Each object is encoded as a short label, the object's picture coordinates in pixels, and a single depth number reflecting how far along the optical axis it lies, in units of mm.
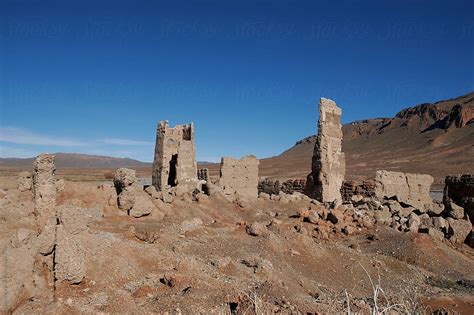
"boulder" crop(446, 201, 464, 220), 15289
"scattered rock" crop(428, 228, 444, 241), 13334
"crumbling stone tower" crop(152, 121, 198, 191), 18797
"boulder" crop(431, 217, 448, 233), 14359
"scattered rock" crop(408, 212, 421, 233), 13881
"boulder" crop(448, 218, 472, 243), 13969
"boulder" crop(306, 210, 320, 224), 13578
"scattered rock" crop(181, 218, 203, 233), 10039
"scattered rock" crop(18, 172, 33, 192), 12258
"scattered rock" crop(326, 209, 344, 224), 13617
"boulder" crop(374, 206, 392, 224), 14790
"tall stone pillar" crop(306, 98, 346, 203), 17953
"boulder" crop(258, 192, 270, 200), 17750
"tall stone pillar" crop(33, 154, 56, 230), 9023
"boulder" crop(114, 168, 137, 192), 11555
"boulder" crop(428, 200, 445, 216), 16984
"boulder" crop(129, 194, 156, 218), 11414
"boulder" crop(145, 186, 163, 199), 13516
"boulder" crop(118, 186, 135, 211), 11461
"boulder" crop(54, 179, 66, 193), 11195
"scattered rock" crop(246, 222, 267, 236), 10641
